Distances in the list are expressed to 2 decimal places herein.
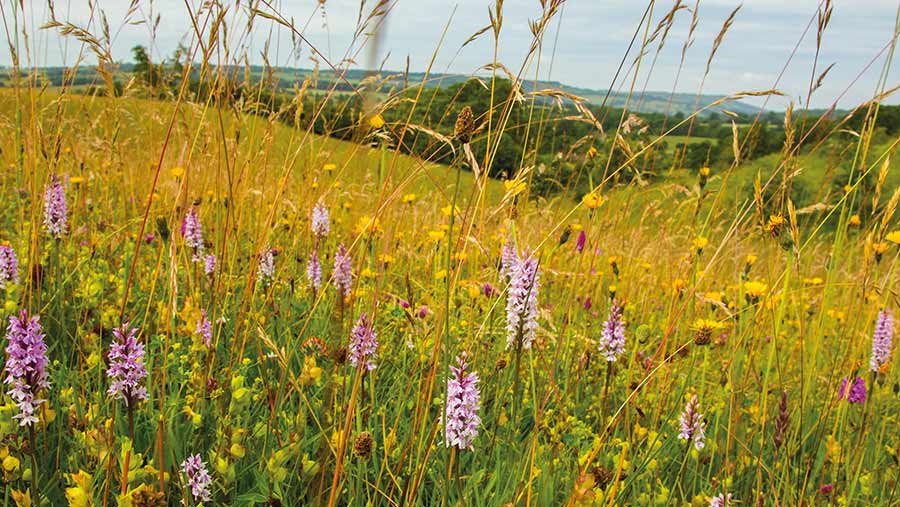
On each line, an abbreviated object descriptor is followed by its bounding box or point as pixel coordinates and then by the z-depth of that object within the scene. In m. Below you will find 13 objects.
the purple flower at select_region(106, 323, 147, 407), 1.16
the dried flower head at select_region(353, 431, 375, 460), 1.05
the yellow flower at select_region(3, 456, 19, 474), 1.11
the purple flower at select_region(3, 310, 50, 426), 1.06
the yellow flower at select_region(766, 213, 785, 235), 1.29
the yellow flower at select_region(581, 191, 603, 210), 1.56
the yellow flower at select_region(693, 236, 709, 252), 1.85
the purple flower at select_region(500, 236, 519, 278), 1.74
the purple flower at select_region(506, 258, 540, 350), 1.47
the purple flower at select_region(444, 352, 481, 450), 1.22
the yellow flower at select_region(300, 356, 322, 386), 1.29
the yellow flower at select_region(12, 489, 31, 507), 1.02
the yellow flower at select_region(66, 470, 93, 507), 0.93
